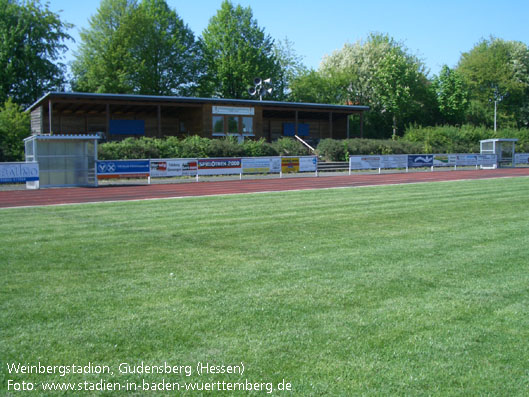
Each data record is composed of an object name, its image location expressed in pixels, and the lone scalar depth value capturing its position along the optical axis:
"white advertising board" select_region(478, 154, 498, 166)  41.72
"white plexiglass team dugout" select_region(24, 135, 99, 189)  25.55
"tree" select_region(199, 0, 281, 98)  62.69
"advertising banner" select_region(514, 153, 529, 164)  43.78
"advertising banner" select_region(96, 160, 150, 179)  27.25
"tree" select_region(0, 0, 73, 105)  52.12
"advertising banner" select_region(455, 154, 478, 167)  41.41
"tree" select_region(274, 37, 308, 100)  71.31
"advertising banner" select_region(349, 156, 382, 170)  37.03
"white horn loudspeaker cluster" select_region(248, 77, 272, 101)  49.83
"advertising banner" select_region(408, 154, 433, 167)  39.69
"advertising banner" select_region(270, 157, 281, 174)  33.22
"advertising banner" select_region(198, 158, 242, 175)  30.66
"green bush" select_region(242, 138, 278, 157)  39.81
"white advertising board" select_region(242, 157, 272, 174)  32.00
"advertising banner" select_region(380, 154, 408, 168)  38.41
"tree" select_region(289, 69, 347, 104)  66.19
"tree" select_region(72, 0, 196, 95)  57.38
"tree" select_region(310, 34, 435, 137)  63.03
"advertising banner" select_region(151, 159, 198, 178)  29.48
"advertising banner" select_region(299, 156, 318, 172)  34.97
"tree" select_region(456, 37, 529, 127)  72.88
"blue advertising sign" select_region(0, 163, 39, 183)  24.45
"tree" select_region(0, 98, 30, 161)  34.66
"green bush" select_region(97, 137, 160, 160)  33.25
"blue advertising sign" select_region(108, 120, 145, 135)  42.53
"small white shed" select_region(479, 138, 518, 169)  42.31
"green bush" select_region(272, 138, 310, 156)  41.71
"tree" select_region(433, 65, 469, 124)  64.12
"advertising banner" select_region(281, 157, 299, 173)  33.84
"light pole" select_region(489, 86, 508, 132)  72.56
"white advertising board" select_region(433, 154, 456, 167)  40.75
